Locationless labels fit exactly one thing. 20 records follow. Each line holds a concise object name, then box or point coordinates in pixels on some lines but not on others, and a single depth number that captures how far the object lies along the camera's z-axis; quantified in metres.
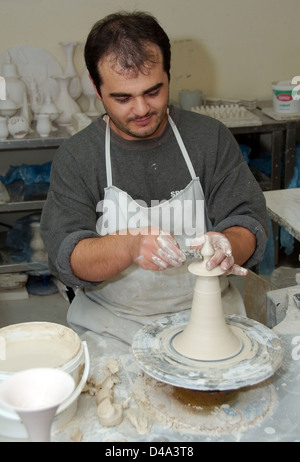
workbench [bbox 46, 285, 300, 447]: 1.29
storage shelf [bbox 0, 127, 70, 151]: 3.32
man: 1.83
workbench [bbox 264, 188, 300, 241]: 2.26
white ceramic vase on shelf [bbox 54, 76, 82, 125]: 3.65
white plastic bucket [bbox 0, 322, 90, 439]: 1.30
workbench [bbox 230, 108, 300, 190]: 3.59
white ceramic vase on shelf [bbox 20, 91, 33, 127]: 3.54
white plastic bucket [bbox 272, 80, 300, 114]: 3.60
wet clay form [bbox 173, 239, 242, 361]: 1.43
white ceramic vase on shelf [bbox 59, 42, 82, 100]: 3.66
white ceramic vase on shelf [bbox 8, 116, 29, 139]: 3.34
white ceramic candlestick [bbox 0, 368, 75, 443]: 1.08
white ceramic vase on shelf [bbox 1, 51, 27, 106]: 3.52
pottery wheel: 1.30
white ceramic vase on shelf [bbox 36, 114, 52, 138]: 3.38
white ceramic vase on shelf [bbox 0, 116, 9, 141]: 3.29
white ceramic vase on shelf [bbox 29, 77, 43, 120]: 3.74
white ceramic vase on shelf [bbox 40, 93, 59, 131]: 3.46
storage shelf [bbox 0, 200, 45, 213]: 3.42
